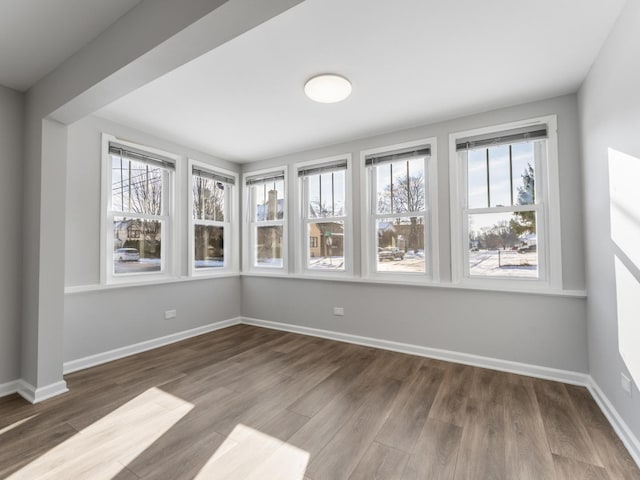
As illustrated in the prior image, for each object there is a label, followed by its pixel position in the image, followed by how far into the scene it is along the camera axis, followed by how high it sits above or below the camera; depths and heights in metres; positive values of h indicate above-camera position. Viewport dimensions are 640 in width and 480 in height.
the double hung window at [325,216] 4.10 +0.44
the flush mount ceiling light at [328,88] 2.48 +1.33
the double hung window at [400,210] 3.53 +0.43
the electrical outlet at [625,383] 1.88 -0.87
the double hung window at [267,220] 4.67 +0.44
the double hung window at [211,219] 4.34 +0.44
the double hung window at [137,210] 3.41 +0.46
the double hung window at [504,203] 2.97 +0.43
